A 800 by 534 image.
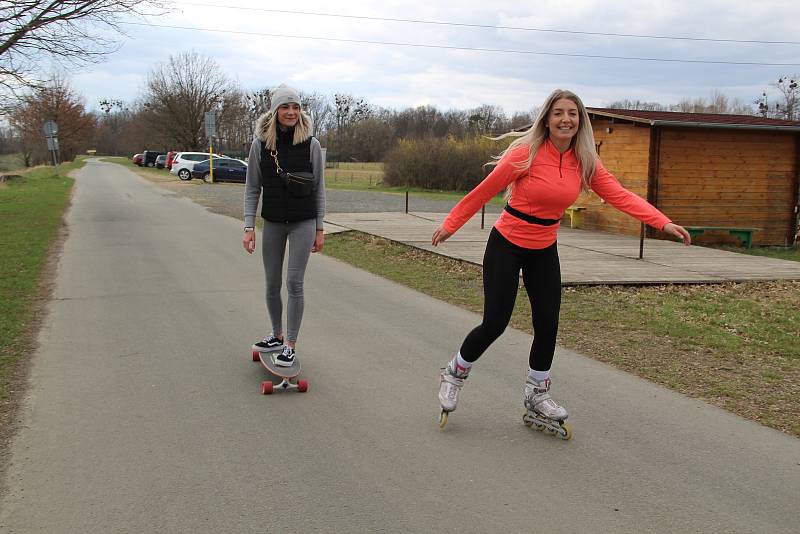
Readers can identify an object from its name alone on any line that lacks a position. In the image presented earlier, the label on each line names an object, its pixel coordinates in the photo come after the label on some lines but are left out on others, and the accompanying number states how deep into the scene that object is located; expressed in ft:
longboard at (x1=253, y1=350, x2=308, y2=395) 16.35
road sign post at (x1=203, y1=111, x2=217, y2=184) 114.83
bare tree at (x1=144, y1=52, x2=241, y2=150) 212.84
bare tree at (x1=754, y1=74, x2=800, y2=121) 196.75
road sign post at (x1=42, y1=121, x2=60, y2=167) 120.98
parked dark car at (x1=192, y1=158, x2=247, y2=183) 136.62
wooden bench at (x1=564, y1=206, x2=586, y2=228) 62.75
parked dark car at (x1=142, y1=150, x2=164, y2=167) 232.32
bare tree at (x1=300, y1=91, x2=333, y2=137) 298.35
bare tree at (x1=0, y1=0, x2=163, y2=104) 56.34
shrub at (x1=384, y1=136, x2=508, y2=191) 132.36
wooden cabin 55.31
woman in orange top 13.61
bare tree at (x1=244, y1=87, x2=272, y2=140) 254.06
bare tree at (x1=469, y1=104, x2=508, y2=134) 205.22
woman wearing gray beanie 16.87
